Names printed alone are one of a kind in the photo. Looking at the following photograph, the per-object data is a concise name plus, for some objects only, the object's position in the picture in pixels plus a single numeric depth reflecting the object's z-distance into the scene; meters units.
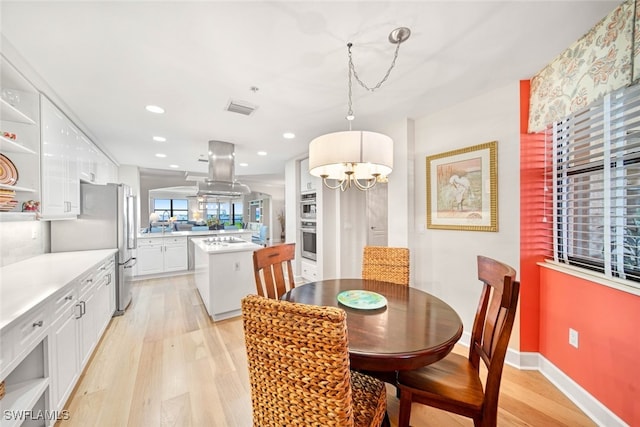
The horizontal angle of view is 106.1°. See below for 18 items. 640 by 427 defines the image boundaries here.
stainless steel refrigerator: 2.89
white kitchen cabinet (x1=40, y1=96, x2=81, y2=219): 2.12
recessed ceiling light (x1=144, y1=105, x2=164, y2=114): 2.50
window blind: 1.47
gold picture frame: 2.24
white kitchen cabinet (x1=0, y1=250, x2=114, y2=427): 1.17
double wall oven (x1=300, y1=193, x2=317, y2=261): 4.38
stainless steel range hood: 3.74
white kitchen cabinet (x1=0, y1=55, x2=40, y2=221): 1.84
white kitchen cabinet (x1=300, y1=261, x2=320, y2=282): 4.33
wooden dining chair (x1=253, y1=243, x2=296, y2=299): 1.81
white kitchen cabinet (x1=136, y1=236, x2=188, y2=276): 4.92
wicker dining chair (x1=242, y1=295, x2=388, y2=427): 0.75
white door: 4.27
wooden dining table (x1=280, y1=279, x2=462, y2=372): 1.03
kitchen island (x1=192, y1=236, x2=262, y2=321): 3.03
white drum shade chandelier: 1.44
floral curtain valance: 1.35
